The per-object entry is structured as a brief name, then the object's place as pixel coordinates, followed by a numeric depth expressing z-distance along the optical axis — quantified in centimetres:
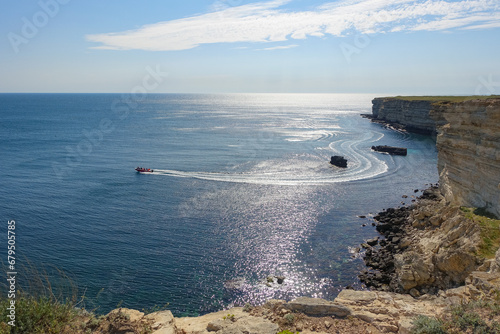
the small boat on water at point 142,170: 6656
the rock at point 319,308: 1606
